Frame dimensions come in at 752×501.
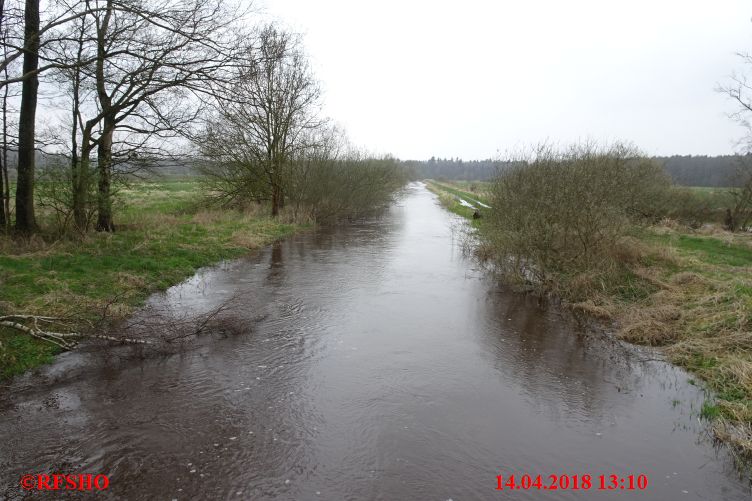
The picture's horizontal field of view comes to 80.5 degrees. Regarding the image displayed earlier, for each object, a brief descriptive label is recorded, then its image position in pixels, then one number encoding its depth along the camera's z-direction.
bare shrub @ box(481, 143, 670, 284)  12.16
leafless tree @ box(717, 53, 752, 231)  26.56
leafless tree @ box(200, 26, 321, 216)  23.73
